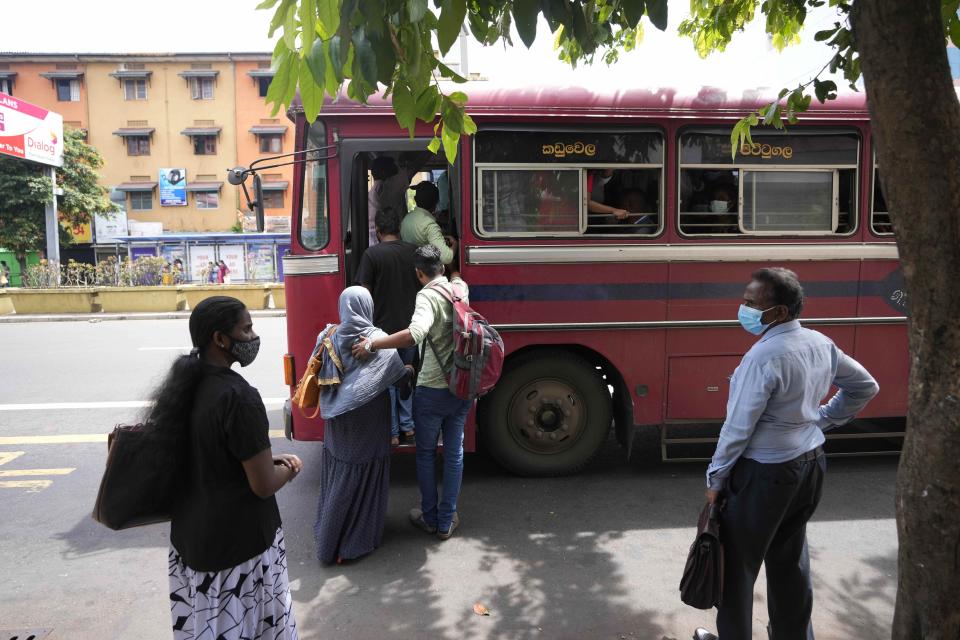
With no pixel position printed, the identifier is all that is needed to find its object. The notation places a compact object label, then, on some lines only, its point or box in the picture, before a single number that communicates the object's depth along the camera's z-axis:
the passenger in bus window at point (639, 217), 5.17
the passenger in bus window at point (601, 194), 5.14
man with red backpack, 4.02
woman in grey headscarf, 3.79
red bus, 5.00
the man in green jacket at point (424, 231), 4.96
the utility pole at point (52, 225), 24.08
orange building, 38.88
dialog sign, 22.98
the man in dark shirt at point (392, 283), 4.86
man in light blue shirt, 2.63
